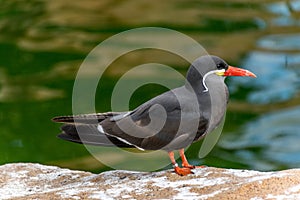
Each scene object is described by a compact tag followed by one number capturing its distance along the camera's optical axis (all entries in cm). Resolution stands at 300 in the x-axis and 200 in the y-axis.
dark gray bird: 544
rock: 512
